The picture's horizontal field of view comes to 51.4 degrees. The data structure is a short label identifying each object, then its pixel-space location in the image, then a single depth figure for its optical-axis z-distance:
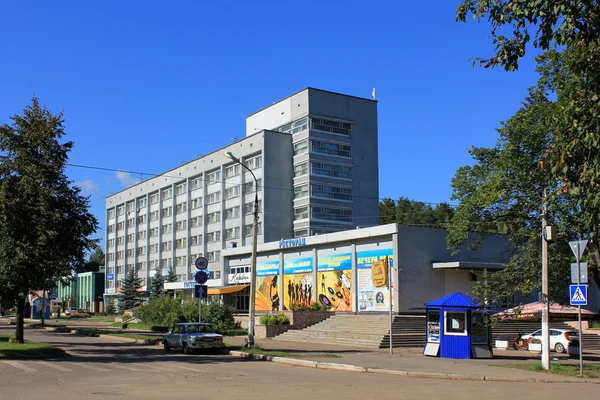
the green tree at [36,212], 24.91
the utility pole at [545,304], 20.05
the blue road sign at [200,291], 27.39
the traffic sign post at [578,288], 18.31
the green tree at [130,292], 80.87
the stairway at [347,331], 33.08
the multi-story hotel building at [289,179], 69.50
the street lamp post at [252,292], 26.94
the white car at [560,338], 29.75
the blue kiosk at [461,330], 24.91
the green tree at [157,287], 76.94
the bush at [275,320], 39.19
